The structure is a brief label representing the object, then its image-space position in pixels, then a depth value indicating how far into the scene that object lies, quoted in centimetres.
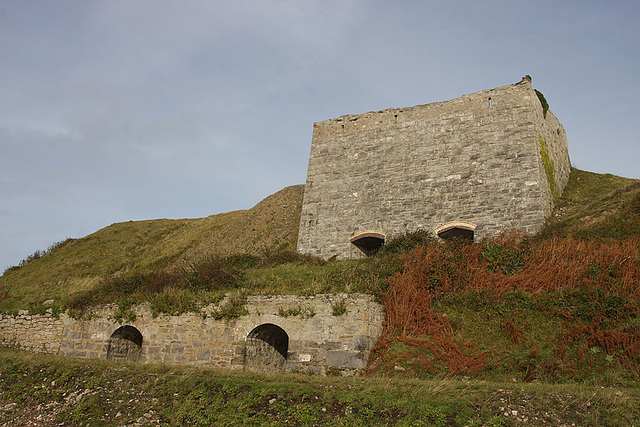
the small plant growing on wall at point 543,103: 2122
